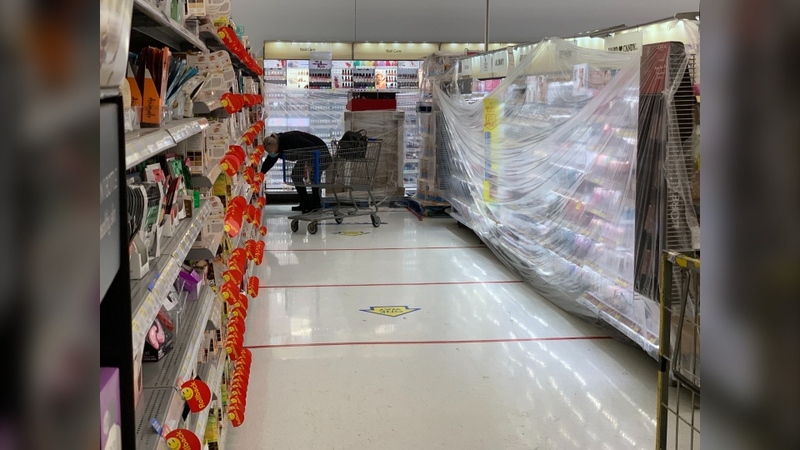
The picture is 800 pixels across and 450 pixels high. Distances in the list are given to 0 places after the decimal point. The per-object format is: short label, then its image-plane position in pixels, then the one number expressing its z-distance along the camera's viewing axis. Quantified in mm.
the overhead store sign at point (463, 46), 11922
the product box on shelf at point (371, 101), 10109
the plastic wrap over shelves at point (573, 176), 3758
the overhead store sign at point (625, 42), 3955
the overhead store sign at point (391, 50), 12062
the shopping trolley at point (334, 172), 8898
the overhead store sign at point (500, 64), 6488
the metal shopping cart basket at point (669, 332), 2191
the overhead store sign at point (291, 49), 11758
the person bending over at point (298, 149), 8891
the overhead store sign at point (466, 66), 7777
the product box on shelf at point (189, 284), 2803
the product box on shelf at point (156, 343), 2137
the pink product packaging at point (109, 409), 704
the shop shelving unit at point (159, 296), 688
